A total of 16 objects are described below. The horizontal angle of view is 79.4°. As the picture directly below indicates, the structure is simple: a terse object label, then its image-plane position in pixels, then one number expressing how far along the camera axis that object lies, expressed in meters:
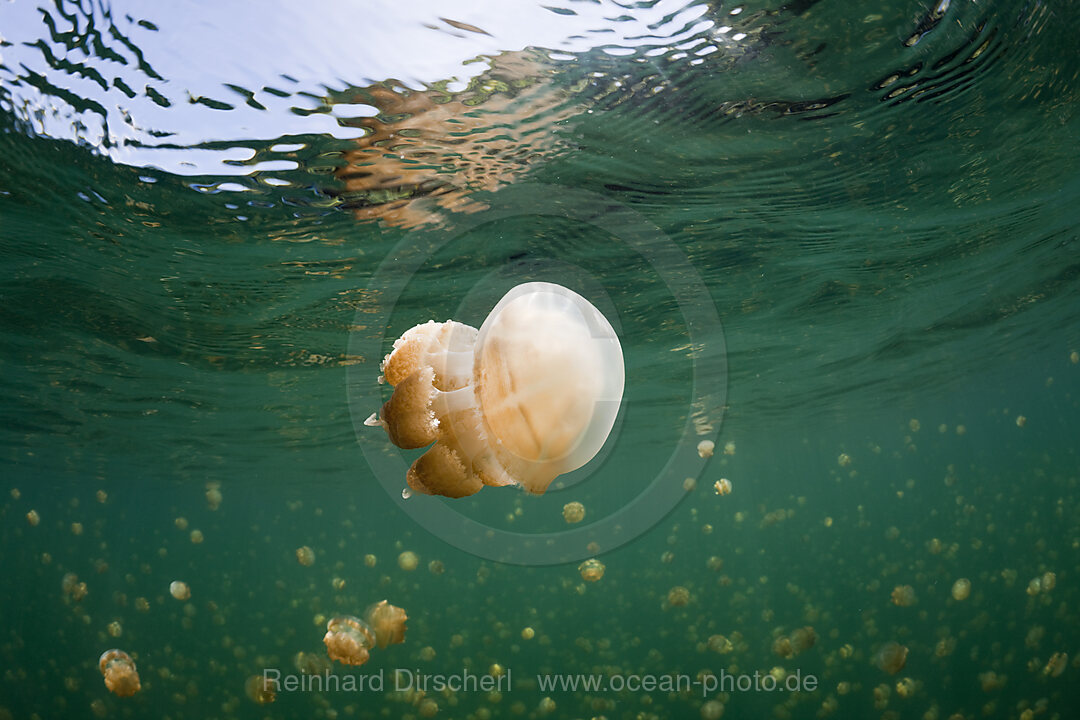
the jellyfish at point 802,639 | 7.81
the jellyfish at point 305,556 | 9.49
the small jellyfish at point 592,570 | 7.44
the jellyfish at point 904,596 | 8.28
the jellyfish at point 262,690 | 7.22
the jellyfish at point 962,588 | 8.23
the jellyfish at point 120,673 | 7.04
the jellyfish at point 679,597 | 8.36
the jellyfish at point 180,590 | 8.39
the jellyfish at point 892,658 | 7.74
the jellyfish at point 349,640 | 6.25
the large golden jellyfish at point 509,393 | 2.39
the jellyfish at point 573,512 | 8.18
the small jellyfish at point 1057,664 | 8.02
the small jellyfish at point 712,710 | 8.16
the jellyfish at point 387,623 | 6.01
